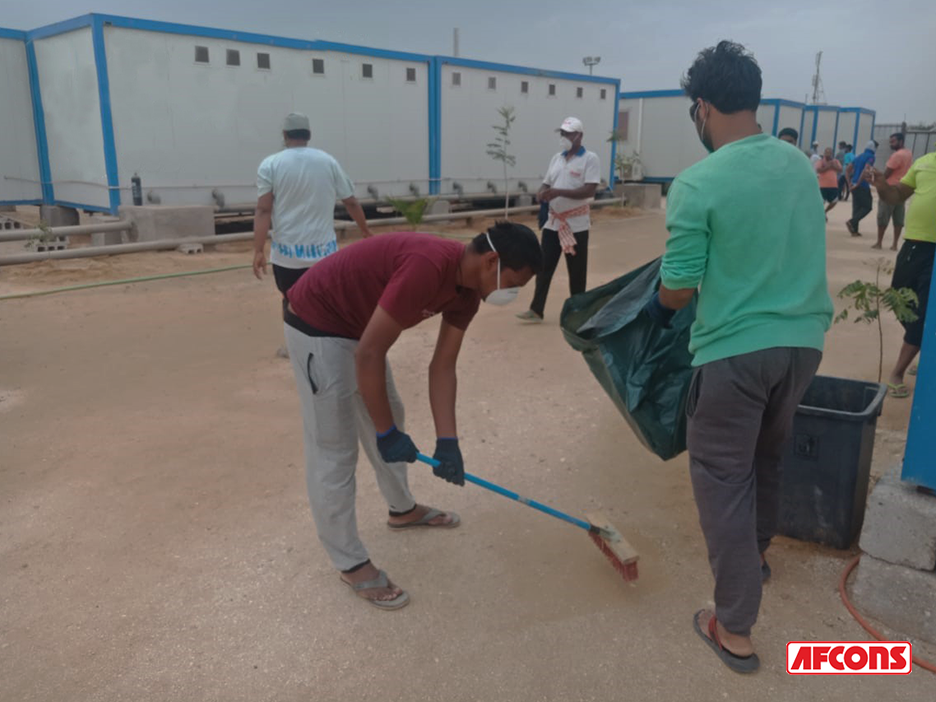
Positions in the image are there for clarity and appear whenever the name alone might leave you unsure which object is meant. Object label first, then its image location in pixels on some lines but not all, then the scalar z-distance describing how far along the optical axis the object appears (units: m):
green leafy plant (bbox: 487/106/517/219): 15.29
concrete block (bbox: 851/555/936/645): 2.56
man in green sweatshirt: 2.17
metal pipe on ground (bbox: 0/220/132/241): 9.68
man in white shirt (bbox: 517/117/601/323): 6.44
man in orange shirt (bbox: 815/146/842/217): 12.91
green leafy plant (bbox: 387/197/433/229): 12.01
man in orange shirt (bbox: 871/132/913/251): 8.52
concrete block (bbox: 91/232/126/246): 10.38
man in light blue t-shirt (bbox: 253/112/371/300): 4.84
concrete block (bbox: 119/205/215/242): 10.14
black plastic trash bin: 2.89
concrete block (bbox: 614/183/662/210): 18.98
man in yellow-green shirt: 4.50
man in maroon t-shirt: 2.37
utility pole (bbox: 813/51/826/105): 49.78
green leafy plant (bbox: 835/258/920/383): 3.91
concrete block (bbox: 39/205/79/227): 11.84
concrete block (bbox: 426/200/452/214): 14.23
